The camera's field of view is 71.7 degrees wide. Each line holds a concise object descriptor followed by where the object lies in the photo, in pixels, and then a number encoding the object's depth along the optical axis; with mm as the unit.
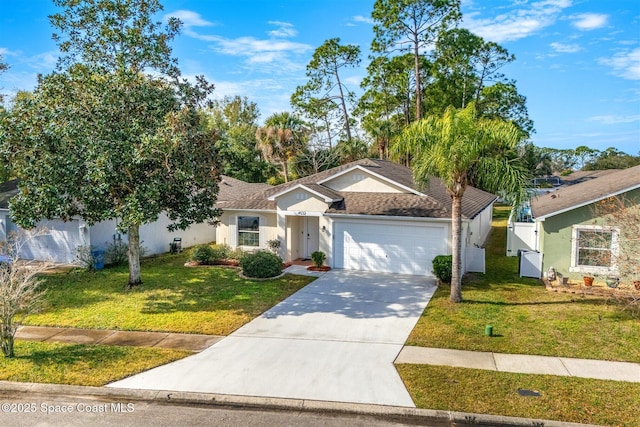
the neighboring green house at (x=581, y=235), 14945
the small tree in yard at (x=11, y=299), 9695
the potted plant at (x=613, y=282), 14828
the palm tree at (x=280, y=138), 35781
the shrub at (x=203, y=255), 20359
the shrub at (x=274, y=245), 20719
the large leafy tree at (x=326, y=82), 44906
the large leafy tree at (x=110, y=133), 13594
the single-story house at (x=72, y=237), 20625
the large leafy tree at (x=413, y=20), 38062
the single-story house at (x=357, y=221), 17891
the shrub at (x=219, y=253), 20547
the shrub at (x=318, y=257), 18984
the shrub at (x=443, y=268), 16375
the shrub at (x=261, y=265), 17375
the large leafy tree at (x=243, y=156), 42500
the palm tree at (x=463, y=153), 12797
